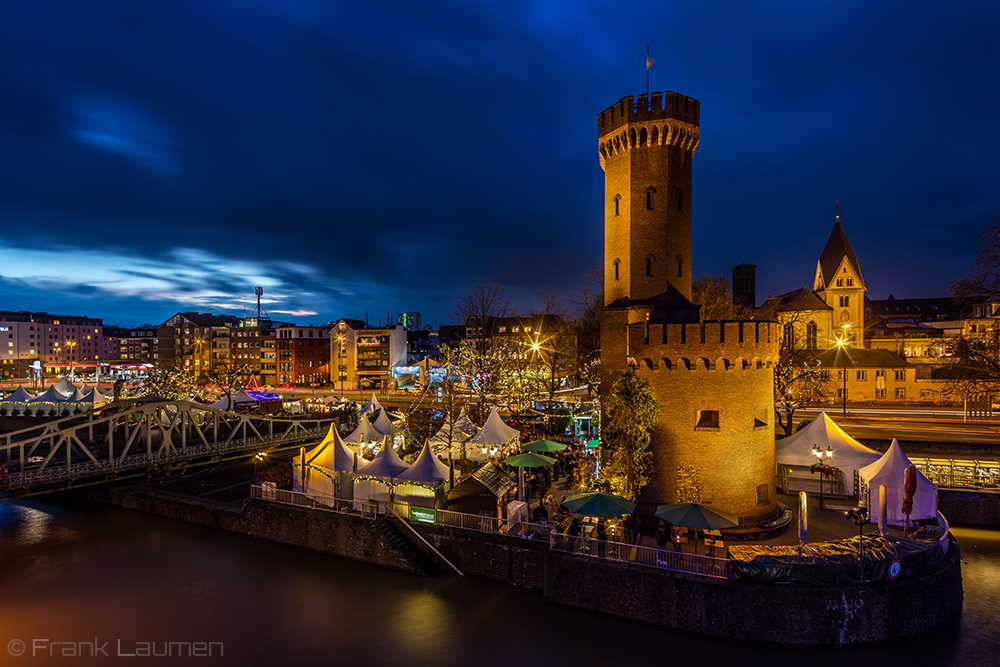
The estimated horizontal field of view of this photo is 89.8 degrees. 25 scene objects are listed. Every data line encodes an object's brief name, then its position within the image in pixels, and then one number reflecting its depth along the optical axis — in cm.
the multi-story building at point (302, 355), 8656
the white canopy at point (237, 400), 4638
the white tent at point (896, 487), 1812
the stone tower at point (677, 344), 1831
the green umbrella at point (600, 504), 1614
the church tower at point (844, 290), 6469
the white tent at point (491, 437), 2745
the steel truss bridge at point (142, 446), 2533
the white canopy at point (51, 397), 5191
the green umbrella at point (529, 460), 2031
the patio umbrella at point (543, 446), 2284
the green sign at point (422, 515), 1996
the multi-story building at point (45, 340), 13738
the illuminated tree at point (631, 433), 1834
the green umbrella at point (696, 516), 1482
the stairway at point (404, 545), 1916
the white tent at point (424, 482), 2027
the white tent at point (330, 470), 2259
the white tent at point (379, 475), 2108
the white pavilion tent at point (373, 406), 4031
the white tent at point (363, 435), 2789
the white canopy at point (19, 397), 5269
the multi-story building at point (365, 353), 8056
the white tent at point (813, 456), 2236
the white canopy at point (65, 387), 5758
